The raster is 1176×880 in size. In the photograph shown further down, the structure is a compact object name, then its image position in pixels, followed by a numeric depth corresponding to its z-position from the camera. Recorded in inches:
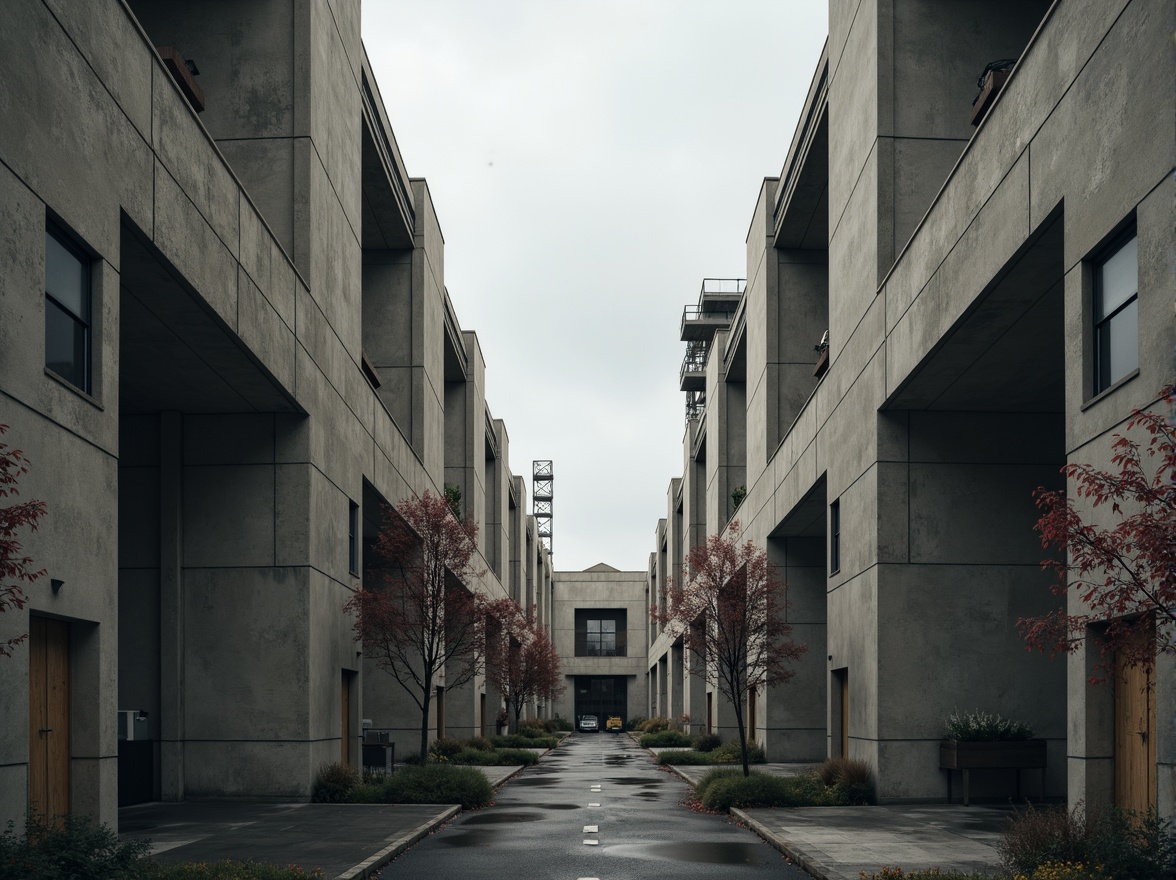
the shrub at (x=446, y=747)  1413.6
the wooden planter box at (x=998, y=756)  804.6
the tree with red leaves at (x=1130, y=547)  319.6
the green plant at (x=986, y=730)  817.5
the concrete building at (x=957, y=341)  481.4
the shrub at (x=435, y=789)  860.0
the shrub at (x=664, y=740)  2016.5
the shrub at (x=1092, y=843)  401.1
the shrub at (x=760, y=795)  837.8
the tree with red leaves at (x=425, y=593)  1047.6
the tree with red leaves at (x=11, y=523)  323.6
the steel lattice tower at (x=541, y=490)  4581.4
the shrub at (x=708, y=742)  1701.5
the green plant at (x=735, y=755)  1382.9
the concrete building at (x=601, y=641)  4092.0
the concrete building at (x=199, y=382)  473.7
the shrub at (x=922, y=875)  446.0
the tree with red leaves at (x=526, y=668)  1971.0
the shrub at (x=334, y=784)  852.6
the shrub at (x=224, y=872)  434.0
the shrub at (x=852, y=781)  838.5
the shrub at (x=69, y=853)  358.3
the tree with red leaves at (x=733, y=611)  1122.7
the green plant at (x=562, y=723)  3648.4
